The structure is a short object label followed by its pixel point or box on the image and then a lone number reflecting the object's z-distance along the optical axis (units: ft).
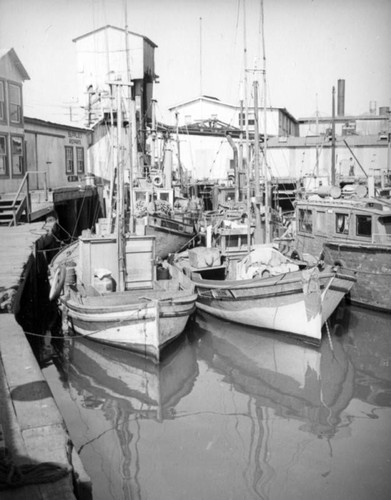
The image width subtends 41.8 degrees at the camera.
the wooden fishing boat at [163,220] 67.97
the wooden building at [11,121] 78.54
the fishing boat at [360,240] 49.57
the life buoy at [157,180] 83.16
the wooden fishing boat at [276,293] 41.47
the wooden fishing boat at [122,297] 37.47
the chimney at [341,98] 183.52
